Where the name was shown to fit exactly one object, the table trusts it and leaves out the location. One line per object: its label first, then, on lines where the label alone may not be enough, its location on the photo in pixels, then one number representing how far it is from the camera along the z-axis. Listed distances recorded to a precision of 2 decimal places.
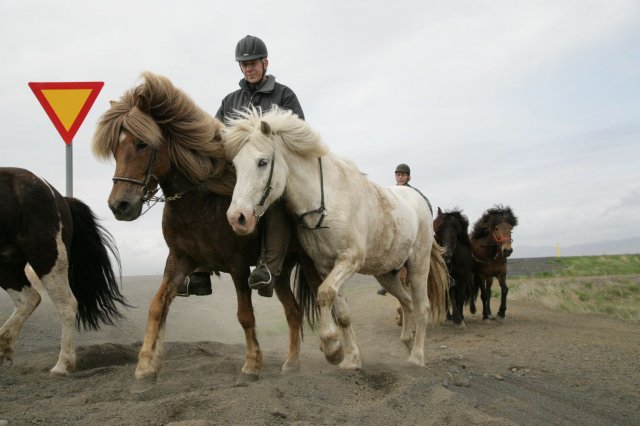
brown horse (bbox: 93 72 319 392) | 5.11
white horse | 5.02
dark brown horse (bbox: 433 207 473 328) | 11.72
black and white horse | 6.51
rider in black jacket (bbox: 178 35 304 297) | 5.52
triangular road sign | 6.56
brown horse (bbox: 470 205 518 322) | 13.03
